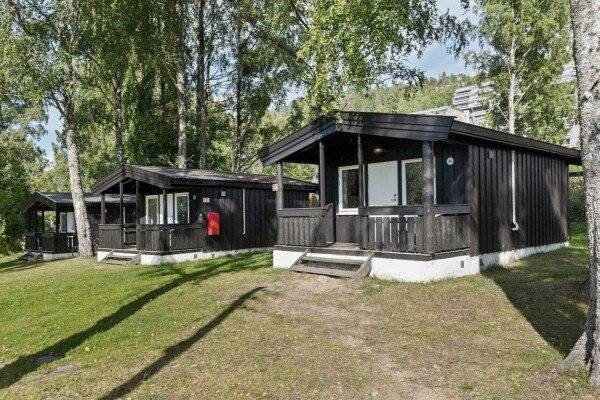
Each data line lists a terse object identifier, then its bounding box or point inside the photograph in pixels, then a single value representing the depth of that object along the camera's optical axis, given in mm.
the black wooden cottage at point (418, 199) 9578
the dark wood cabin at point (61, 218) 21281
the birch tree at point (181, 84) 22062
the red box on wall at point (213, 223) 16000
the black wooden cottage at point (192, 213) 15367
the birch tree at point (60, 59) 17188
